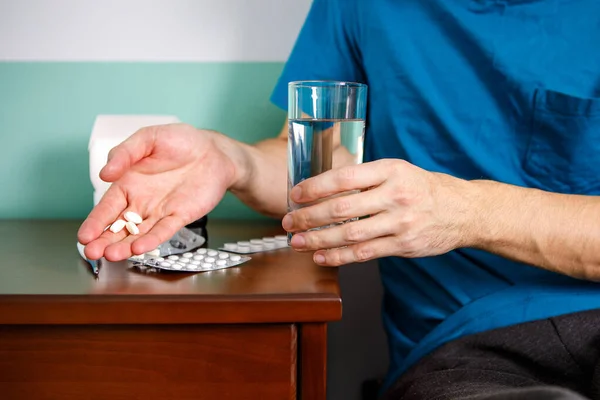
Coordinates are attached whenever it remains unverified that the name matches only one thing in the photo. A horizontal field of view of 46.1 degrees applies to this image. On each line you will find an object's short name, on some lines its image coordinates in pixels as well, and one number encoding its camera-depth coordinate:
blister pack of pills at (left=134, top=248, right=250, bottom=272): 0.86
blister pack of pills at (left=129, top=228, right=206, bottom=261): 0.91
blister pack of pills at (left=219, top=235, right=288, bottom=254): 0.98
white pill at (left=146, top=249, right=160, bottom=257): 0.91
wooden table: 0.74
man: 0.79
